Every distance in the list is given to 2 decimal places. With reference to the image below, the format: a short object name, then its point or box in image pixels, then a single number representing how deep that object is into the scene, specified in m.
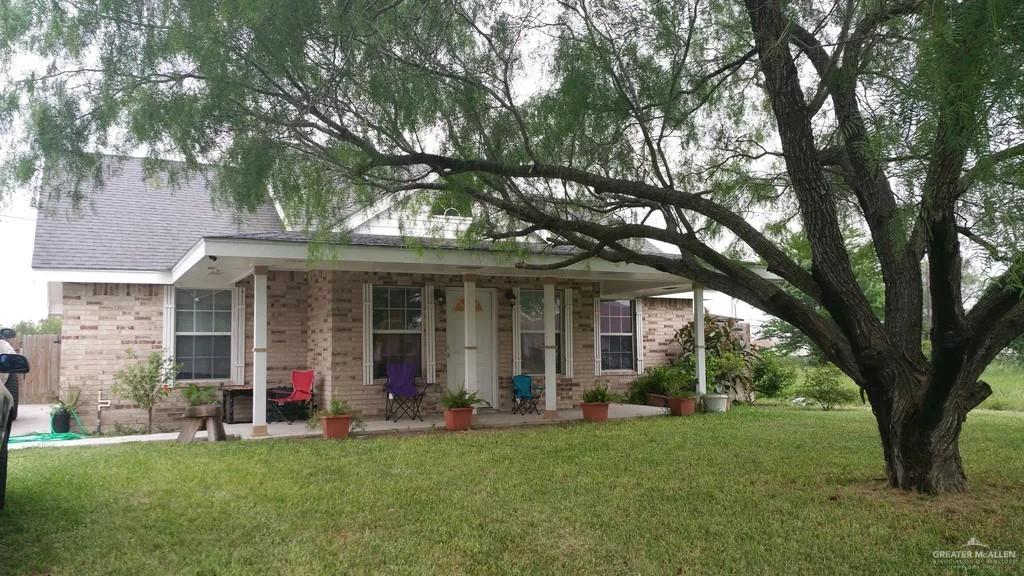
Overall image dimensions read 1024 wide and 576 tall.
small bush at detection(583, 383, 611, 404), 10.83
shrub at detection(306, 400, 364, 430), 8.95
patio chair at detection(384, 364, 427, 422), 10.21
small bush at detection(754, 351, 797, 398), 15.25
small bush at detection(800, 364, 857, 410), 13.52
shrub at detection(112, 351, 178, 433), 10.12
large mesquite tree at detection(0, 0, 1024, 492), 4.30
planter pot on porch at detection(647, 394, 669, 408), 12.93
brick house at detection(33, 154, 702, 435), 10.15
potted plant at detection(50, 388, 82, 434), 10.06
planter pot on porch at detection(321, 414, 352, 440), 8.88
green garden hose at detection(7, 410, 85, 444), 9.48
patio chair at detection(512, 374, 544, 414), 11.49
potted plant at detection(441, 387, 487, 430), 9.52
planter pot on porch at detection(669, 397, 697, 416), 11.60
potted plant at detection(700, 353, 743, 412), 13.75
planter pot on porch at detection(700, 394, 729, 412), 12.11
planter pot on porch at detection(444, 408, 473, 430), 9.52
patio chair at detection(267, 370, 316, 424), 10.29
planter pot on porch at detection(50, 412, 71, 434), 10.05
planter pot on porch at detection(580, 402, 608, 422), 10.76
